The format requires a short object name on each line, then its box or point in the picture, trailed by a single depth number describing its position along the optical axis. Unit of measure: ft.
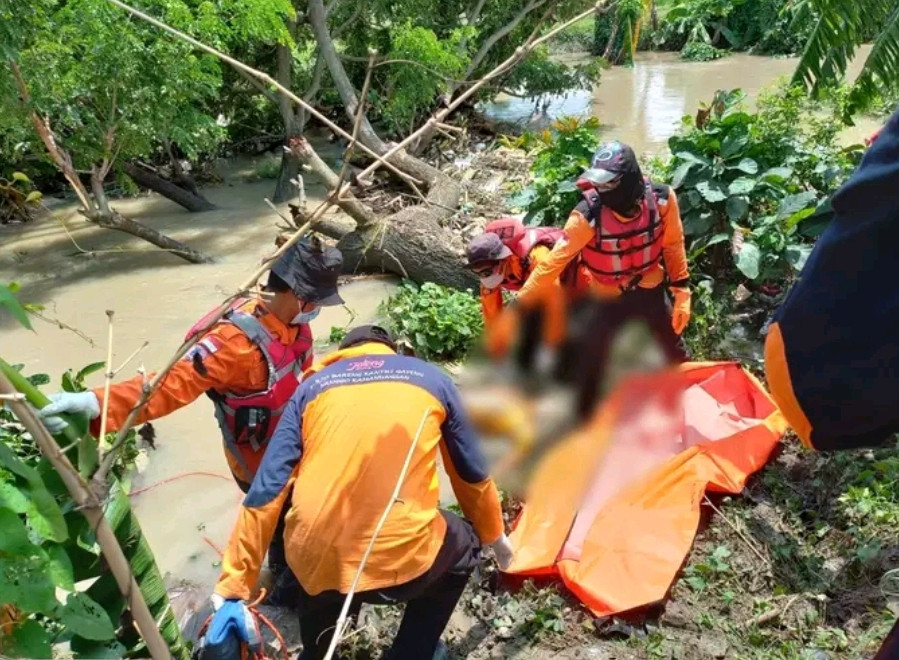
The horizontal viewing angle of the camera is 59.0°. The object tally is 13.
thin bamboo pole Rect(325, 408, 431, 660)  3.48
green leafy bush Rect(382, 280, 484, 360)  20.52
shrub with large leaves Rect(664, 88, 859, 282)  18.52
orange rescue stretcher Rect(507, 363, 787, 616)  11.35
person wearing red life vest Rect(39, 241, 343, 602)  10.27
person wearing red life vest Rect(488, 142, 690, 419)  14.49
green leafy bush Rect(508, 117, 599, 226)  21.67
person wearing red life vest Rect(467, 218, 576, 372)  15.24
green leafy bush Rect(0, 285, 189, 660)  4.72
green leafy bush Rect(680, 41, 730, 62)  80.69
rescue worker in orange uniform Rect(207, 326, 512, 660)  8.23
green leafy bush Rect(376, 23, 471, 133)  34.88
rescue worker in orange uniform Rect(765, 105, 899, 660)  2.86
